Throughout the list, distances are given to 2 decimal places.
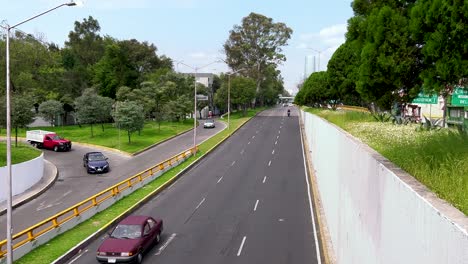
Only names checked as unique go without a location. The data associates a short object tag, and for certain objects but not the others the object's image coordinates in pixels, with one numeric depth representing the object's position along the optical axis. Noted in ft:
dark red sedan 55.16
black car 119.24
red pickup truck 158.61
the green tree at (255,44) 349.82
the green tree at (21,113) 152.05
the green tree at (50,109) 217.77
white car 235.22
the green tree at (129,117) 164.14
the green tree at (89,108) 193.67
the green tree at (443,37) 26.94
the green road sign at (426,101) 85.00
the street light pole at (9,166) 47.98
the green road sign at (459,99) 67.88
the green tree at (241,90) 303.27
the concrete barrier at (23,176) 89.10
